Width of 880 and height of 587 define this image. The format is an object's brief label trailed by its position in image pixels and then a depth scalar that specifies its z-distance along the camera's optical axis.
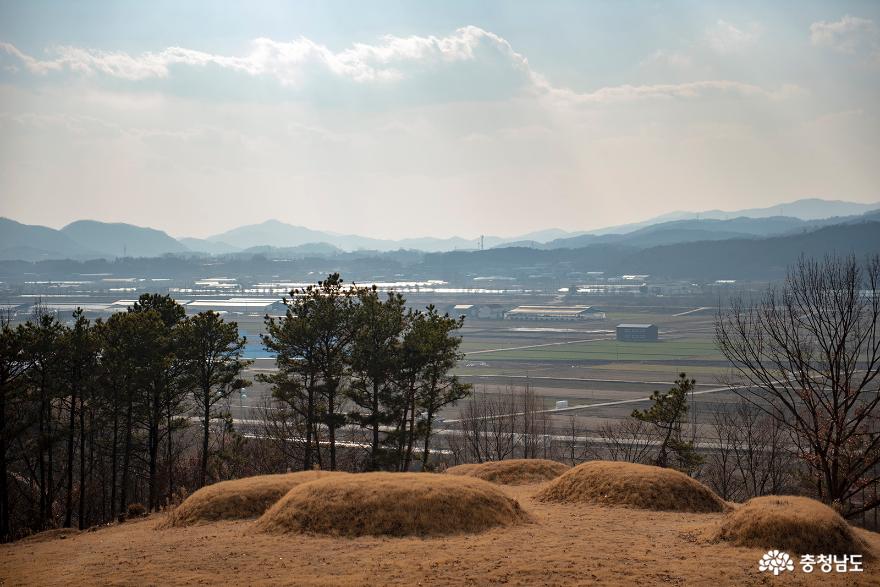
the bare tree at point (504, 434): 52.39
